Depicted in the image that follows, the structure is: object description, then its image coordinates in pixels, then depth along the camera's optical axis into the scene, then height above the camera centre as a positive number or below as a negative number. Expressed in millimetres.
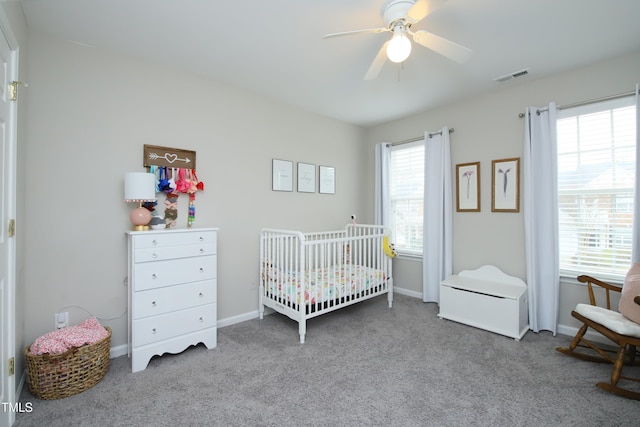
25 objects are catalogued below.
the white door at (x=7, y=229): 1360 -66
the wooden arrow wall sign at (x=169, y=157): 2309 +497
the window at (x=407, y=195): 3666 +256
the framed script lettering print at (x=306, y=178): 3383 +451
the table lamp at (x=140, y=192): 2027 +168
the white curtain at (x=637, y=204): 2168 +71
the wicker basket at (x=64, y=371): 1633 -935
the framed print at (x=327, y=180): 3643 +459
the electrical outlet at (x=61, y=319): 1961 -729
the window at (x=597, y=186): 2316 +234
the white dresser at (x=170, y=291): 1979 -573
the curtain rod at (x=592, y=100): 2268 +963
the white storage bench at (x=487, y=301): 2510 -827
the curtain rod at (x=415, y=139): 3336 +967
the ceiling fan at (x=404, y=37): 1591 +1039
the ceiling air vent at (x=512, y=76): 2503 +1264
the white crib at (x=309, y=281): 2523 -667
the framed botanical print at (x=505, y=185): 2830 +294
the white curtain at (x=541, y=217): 2543 -31
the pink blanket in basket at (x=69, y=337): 1669 -770
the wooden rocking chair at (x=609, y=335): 1757 -794
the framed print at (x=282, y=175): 3125 +449
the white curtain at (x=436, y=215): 3270 -12
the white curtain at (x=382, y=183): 3885 +430
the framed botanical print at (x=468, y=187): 3113 +308
